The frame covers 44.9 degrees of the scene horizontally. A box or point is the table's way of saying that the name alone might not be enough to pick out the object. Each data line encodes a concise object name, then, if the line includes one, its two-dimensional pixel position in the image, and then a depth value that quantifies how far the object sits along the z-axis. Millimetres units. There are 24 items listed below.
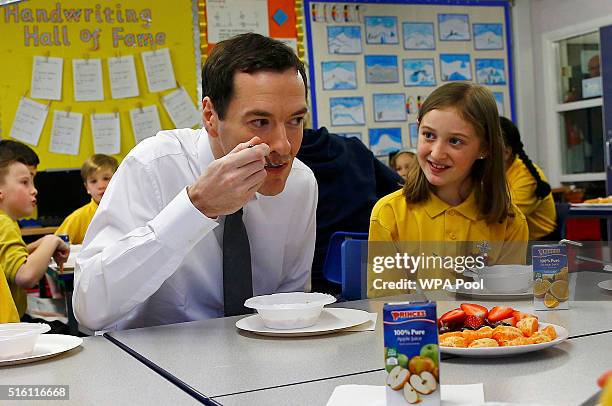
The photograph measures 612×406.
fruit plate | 1134
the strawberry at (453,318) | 1292
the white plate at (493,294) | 1712
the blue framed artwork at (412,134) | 7059
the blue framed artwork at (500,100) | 7480
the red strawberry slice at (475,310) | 1310
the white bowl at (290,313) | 1439
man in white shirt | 1561
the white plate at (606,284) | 1785
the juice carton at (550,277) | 1494
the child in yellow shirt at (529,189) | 3613
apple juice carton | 904
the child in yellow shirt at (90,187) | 4633
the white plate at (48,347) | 1277
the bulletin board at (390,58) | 6844
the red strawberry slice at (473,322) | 1280
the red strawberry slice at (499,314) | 1305
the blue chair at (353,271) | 2086
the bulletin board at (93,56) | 5758
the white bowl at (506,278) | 1716
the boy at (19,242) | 2980
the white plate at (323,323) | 1414
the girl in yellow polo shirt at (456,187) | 2406
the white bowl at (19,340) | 1276
